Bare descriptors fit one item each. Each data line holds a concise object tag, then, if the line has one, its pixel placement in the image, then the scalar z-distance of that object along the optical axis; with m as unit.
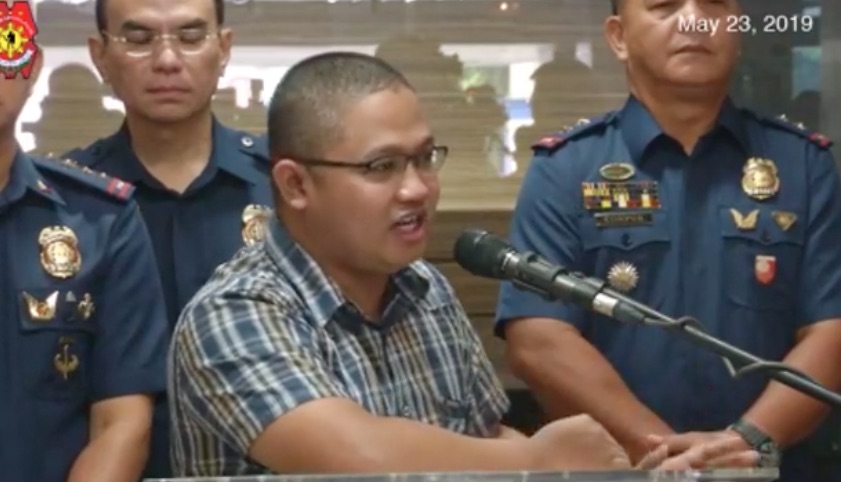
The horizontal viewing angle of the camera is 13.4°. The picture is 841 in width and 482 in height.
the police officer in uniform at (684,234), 4.70
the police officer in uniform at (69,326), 4.50
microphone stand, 3.93
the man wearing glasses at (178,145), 4.73
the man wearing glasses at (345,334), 4.03
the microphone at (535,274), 3.99
